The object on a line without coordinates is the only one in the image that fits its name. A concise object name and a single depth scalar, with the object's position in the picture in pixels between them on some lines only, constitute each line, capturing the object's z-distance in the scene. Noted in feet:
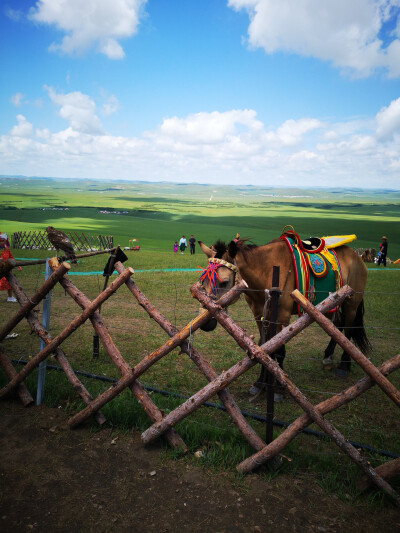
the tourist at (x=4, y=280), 32.12
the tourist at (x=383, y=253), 70.76
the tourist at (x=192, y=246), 87.36
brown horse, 16.75
